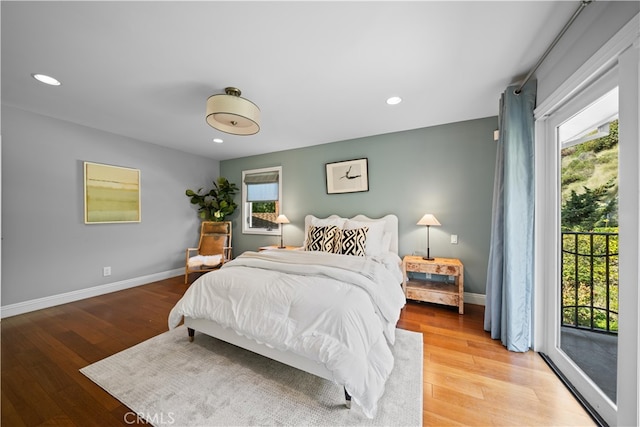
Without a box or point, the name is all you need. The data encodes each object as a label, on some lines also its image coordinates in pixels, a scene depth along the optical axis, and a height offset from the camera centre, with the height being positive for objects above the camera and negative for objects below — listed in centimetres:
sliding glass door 102 -15
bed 129 -72
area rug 128 -119
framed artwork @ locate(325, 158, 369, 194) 347 +58
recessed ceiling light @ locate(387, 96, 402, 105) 232 +120
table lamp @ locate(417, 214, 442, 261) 279 -11
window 434 +26
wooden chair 374 -69
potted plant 443 +22
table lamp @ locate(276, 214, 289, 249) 393 -14
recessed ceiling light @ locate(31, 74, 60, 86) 194 +121
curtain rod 124 +117
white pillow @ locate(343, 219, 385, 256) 292 -30
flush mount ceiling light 190 +90
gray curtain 187 -6
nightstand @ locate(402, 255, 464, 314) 257 -94
